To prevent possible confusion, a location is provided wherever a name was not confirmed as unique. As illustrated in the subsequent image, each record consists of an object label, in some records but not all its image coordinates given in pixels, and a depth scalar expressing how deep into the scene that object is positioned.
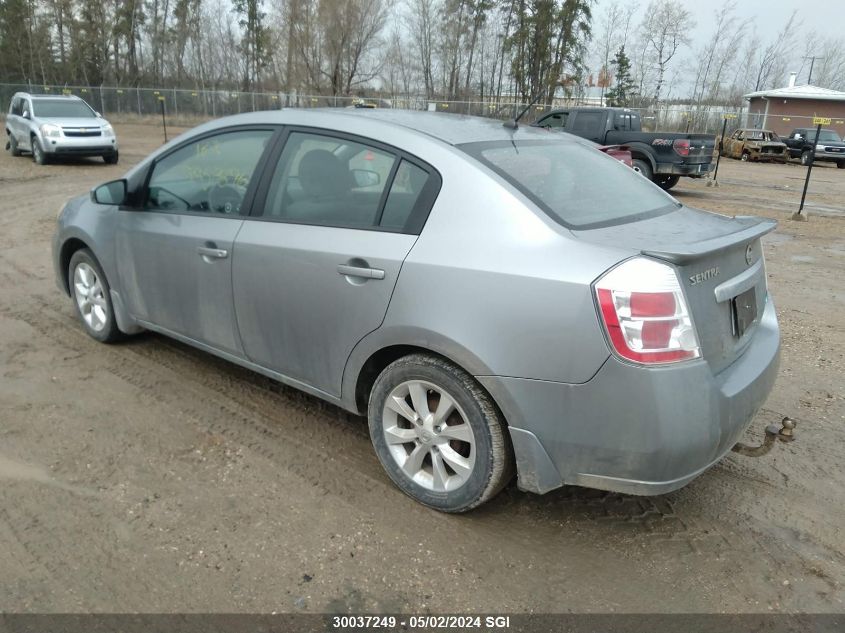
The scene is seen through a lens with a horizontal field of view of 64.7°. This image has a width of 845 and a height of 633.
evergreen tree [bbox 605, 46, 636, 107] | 49.09
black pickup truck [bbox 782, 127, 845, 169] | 28.34
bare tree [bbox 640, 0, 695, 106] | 52.06
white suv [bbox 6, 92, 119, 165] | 16.31
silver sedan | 2.41
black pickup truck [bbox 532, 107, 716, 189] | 14.95
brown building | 43.12
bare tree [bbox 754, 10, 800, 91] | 57.19
